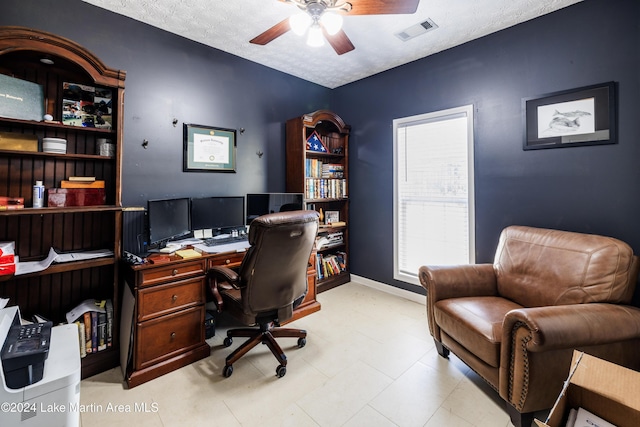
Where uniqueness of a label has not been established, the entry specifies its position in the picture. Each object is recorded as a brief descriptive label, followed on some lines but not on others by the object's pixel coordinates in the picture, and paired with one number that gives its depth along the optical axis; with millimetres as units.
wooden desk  1877
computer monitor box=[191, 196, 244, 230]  2570
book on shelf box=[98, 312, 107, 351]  1997
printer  1119
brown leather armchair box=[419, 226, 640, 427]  1418
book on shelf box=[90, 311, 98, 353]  1965
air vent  2476
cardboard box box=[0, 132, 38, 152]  1745
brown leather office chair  1761
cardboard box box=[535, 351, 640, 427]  868
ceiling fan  1665
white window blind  2881
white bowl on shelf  1821
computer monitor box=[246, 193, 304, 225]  2986
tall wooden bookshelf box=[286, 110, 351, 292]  3328
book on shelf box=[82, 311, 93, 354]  1941
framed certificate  2676
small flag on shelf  3441
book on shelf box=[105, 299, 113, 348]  2031
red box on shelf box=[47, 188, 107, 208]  1894
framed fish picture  2094
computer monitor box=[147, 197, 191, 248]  2156
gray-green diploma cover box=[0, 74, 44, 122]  1720
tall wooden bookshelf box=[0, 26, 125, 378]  1805
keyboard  2500
